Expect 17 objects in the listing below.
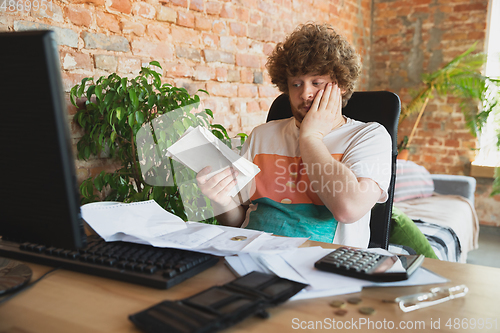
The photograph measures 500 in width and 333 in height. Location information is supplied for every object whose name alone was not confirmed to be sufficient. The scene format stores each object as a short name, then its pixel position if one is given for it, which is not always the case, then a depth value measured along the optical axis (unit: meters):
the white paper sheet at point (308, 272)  0.65
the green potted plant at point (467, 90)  3.54
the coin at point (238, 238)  0.89
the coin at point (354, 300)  0.61
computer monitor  0.50
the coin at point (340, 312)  0.58
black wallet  0.53
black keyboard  0.69
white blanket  2.63
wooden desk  0.55
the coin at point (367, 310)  0.58
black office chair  1.42
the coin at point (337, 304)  0.60
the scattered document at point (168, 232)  0.82
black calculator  0.67
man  1.20
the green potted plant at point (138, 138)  1.59
